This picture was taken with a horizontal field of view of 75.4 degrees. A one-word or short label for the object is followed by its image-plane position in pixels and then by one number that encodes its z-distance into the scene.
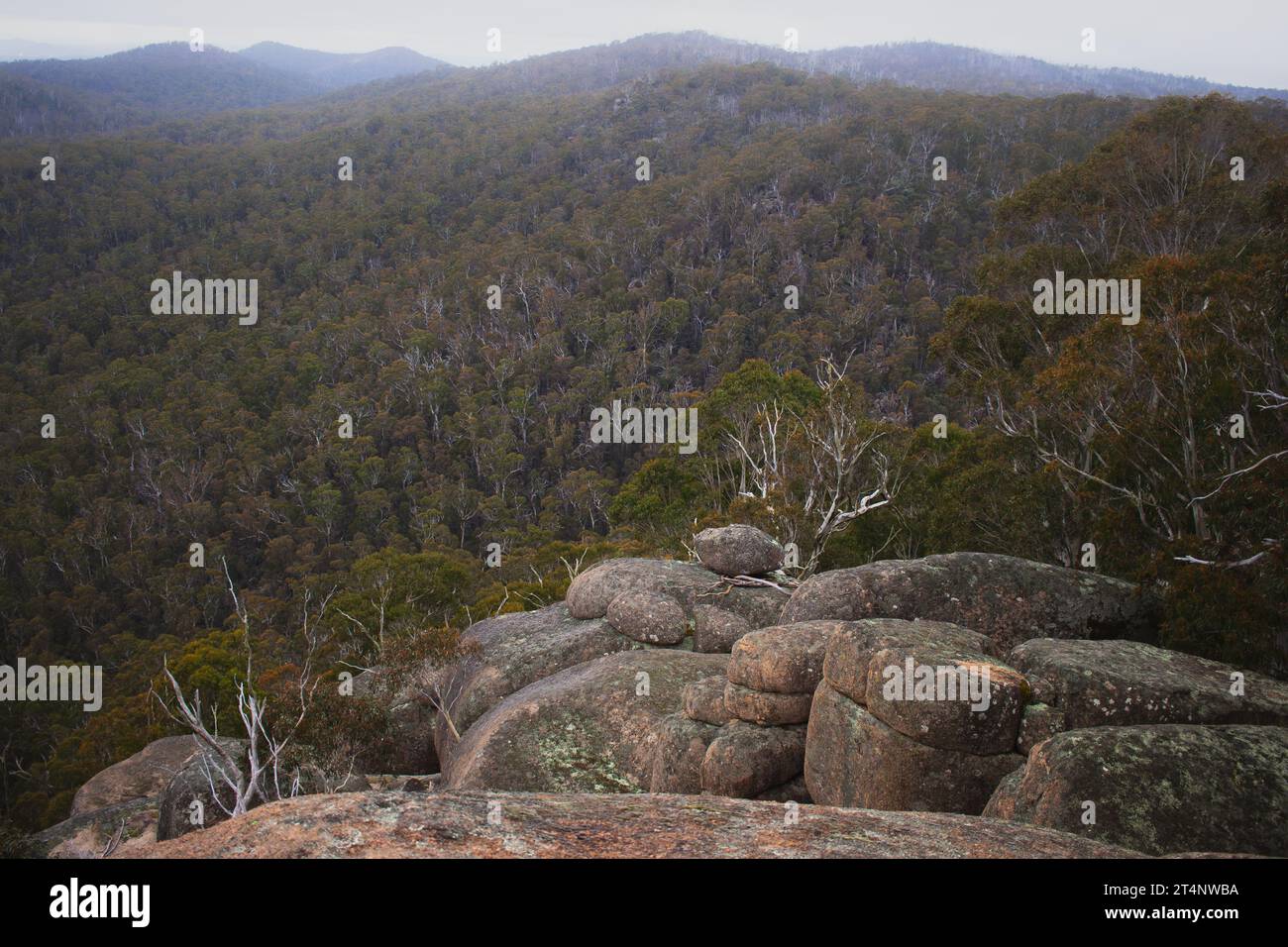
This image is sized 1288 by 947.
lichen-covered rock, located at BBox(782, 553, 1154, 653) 10.17
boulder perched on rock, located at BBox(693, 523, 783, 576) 14.53
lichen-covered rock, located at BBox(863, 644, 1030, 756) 7.53
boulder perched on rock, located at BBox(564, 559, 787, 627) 13.98
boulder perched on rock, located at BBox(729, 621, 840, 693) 9.15
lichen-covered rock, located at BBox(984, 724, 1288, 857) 5.95
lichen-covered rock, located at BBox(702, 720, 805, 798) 8.83
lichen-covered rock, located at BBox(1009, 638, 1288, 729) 7.57
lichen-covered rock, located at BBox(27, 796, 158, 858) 11.98
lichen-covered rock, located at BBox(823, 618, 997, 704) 8.05
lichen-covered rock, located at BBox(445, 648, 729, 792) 11.14
